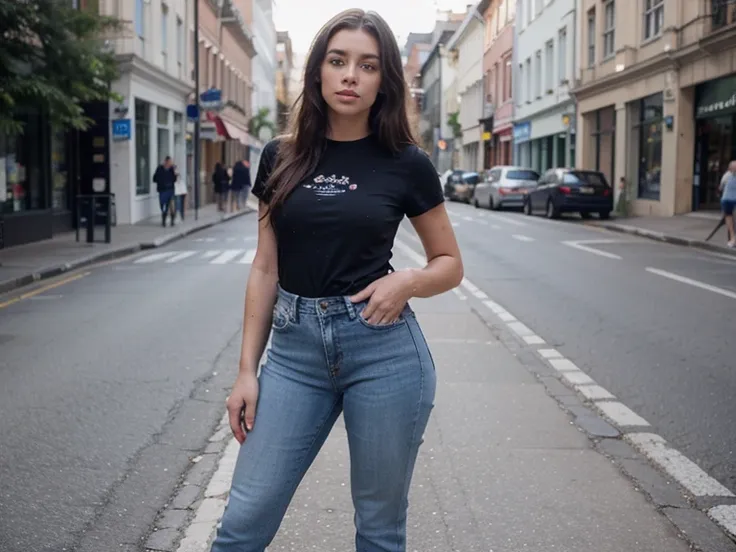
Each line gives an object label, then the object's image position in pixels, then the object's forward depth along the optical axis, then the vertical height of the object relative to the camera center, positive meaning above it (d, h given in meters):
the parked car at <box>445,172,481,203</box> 46.00 +0.04
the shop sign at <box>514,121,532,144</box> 50.69 +2.72
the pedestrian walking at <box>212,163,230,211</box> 37.62 -0.02
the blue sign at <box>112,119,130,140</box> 27.45 +1.38
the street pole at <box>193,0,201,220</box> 32.85 +1.88
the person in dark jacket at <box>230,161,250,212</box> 36.66 +0.16
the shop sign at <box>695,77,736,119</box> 25.98 +2.36
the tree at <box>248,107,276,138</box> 62.39 +3.58
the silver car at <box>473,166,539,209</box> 37.59 +0.04
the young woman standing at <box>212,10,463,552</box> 2.56 -0.31
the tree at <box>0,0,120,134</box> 14.88 +1.83
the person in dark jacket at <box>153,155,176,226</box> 28.03 -0.07
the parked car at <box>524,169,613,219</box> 30.81 -0.15
